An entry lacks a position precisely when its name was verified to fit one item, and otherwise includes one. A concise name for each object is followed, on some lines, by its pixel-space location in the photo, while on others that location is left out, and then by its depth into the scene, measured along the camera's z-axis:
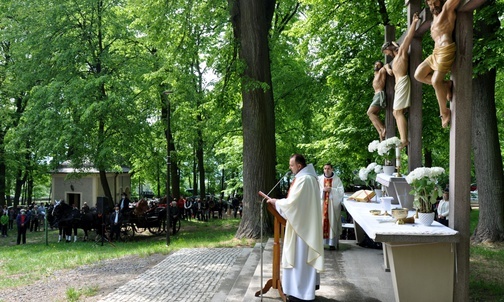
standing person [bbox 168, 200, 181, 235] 20.34
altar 5.31
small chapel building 30.70
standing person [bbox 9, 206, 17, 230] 26.15
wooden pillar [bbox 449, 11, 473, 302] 5.25
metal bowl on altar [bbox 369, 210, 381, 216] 6.85
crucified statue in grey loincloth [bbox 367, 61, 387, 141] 8.36
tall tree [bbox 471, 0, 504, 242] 11.93
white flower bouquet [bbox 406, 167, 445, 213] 5.65
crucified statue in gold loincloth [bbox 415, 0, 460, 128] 5.40
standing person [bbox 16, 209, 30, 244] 20.02
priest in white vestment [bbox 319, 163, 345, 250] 9.88
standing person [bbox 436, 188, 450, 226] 12.66
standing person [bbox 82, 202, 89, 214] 20.30
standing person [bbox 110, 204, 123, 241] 18.78
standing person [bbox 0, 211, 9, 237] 22.72
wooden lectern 6.41
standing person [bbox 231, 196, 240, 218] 30.23
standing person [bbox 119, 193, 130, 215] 19.88
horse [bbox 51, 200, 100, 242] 19.31
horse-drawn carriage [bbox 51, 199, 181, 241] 19.23
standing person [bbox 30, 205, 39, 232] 24.70
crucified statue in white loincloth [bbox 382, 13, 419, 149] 7.13
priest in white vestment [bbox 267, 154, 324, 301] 6.20
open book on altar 8.81
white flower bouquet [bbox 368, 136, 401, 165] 7.46
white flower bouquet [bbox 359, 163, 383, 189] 8.69
